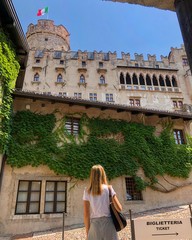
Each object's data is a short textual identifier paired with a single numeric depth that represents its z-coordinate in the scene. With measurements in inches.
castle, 406.3
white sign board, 193.3
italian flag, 1594.5
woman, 138.5
